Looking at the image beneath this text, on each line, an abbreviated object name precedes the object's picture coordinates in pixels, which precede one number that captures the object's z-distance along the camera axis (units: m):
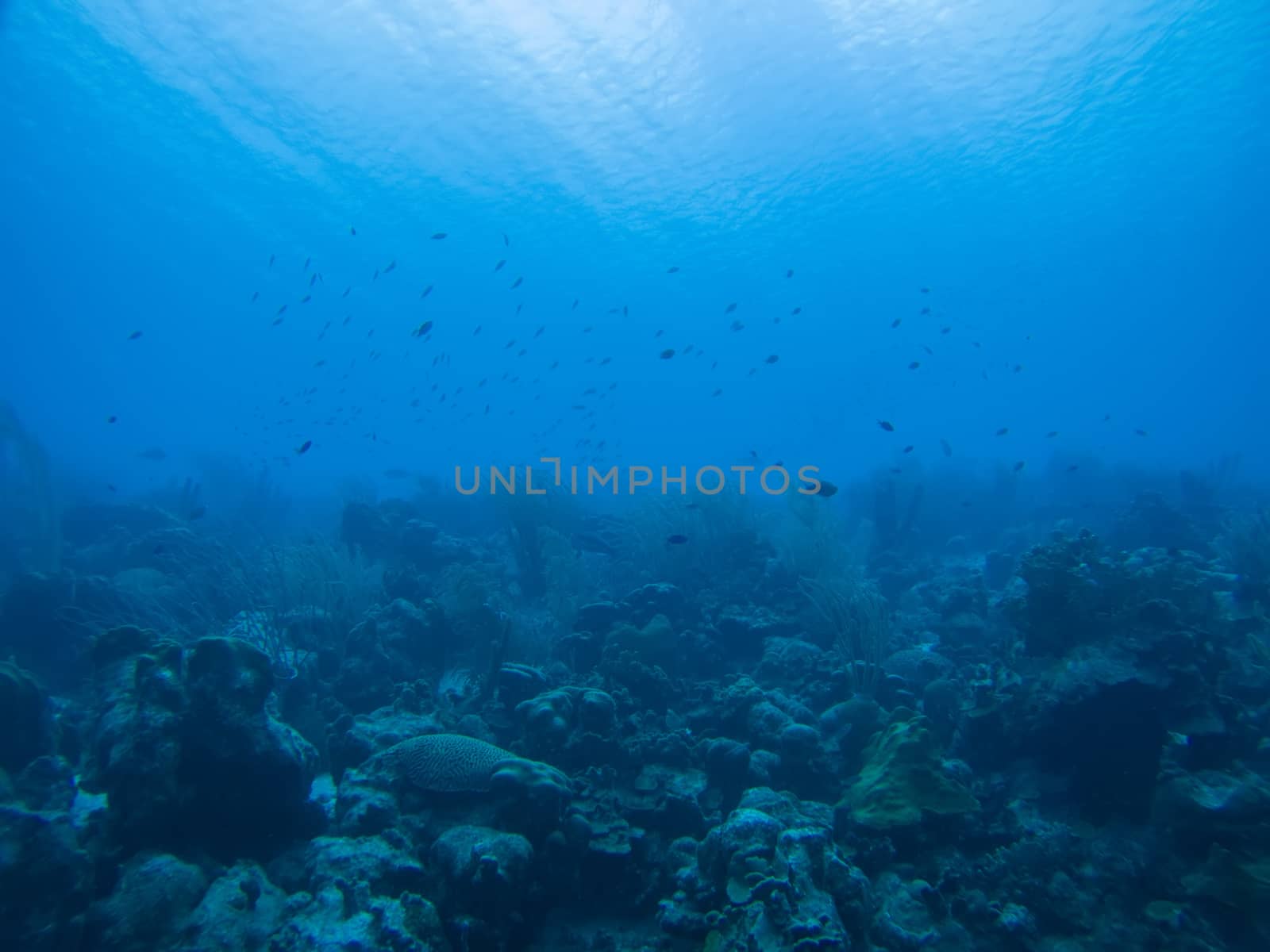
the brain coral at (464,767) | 4.80
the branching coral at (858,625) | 7.93
